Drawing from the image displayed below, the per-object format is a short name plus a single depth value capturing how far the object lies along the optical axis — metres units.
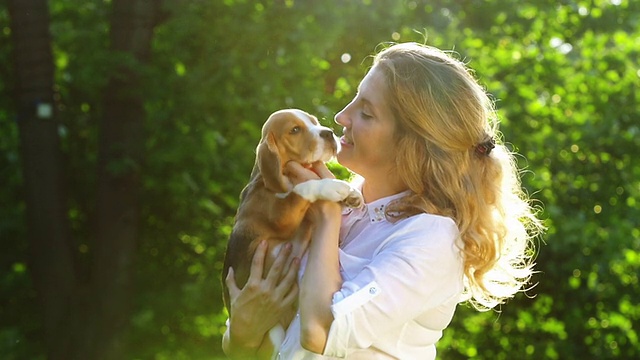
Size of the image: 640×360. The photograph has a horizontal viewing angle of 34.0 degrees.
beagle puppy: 3.48
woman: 2.87
